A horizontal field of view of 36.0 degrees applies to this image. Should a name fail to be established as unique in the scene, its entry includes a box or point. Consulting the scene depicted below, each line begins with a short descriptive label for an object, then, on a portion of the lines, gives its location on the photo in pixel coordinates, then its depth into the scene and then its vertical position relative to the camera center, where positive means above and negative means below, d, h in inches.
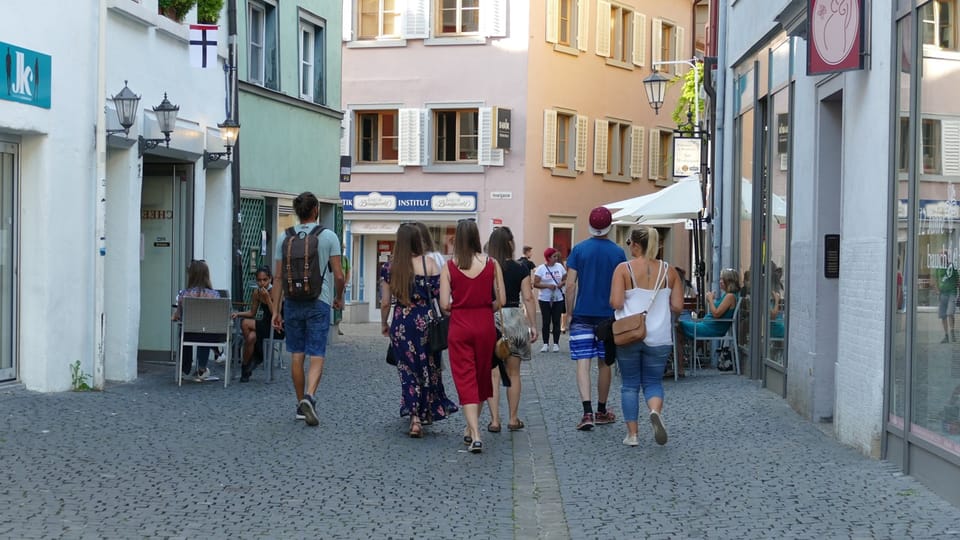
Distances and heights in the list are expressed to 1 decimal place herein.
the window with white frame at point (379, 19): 1552.7 +234.2
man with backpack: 478.3 -15.5
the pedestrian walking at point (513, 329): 482.3 -28.6
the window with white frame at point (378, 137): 1551.4 +109.5
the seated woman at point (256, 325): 649.0 -38.2
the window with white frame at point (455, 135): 1524.4 +110.6
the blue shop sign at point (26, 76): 516.4 +57.6
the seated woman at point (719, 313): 685.9 -31.7
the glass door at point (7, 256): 538.9 -7.1
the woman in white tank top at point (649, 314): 439.8 -20.8
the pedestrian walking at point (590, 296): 487.2 -17.4
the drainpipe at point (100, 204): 583.2 +13.2
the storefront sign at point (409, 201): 1510.8 +41.5
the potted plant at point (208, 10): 719.1 +112.0
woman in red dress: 438.0 -18.1
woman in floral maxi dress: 455.5 -26.0
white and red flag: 703.1 +91.9
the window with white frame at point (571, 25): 1546.5 +231.1
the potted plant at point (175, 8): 679.1 +106.9
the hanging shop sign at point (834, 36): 421.7 +62.7
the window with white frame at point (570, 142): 1567.4 +107.6
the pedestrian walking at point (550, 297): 981.8 -36.1
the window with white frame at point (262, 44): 897.5 +120.5
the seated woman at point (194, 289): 624.2 -21.3
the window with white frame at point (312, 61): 998.4 +122.0
